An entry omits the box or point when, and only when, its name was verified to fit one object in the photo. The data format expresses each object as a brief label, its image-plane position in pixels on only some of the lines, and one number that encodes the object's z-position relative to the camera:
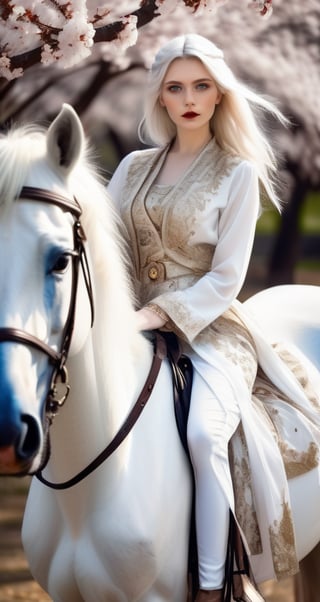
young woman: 6.89
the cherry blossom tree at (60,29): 8.46
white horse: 5.67
